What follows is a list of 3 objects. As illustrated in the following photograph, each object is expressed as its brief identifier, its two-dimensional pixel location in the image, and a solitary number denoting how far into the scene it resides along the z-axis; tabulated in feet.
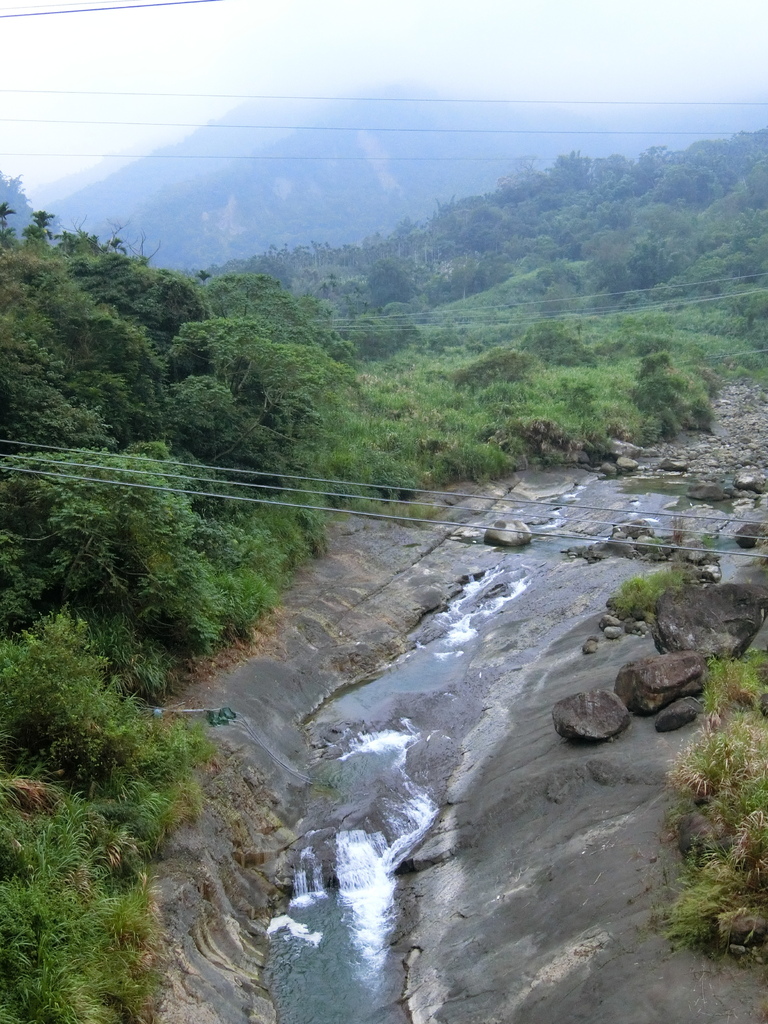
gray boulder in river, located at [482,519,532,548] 90.63
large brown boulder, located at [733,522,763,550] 78.44
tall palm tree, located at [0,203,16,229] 105.09
